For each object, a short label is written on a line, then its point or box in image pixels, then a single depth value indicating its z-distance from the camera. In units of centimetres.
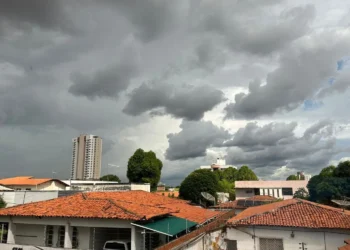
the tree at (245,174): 8450
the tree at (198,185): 4784
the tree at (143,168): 5566
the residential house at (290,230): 1702
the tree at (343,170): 4873
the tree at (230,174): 8516
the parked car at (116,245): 1948
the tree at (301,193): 5802
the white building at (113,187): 3491
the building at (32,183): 4452
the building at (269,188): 6562
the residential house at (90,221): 1881
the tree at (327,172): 5542
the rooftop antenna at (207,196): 2962
